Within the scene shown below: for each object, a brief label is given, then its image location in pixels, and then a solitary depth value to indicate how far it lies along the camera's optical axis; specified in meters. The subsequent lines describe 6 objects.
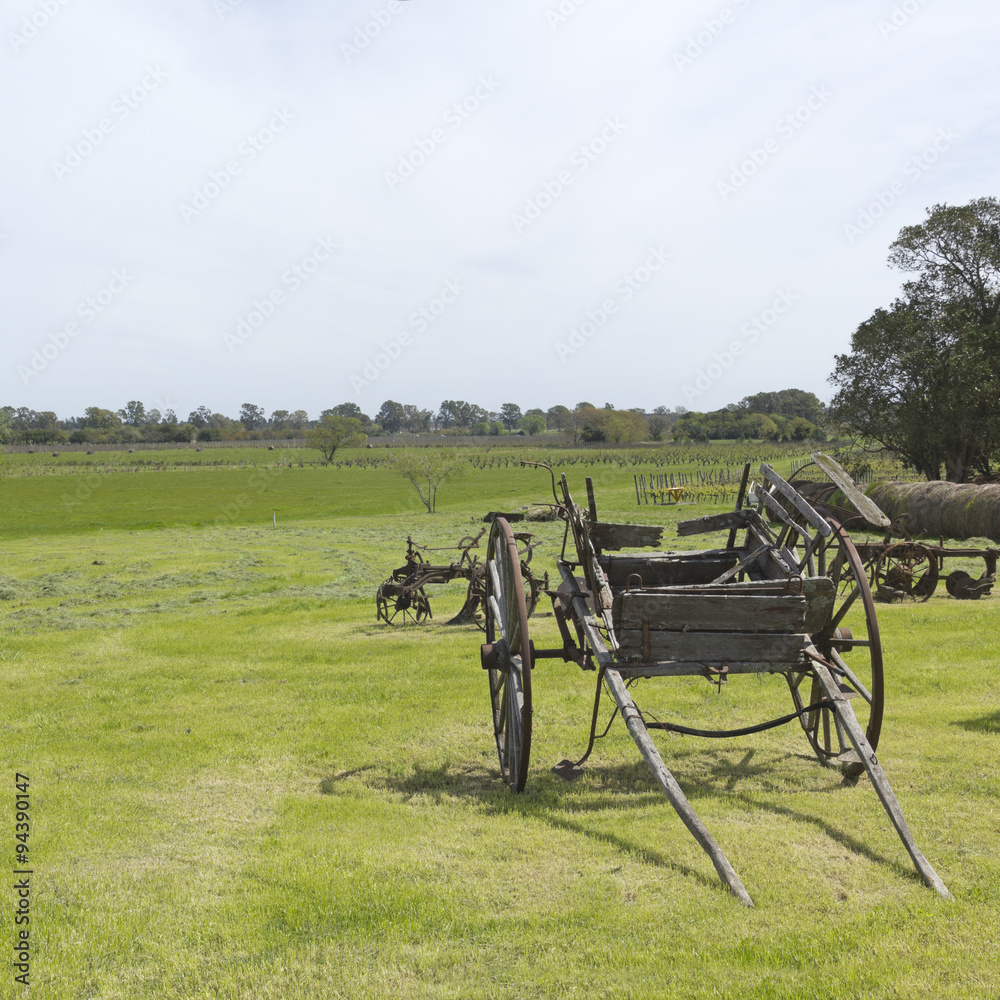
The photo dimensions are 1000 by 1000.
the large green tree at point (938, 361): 31.62
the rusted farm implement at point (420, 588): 14.26
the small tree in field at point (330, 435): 111.00
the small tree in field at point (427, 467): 50.97
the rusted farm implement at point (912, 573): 15.10
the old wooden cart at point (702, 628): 5.41
